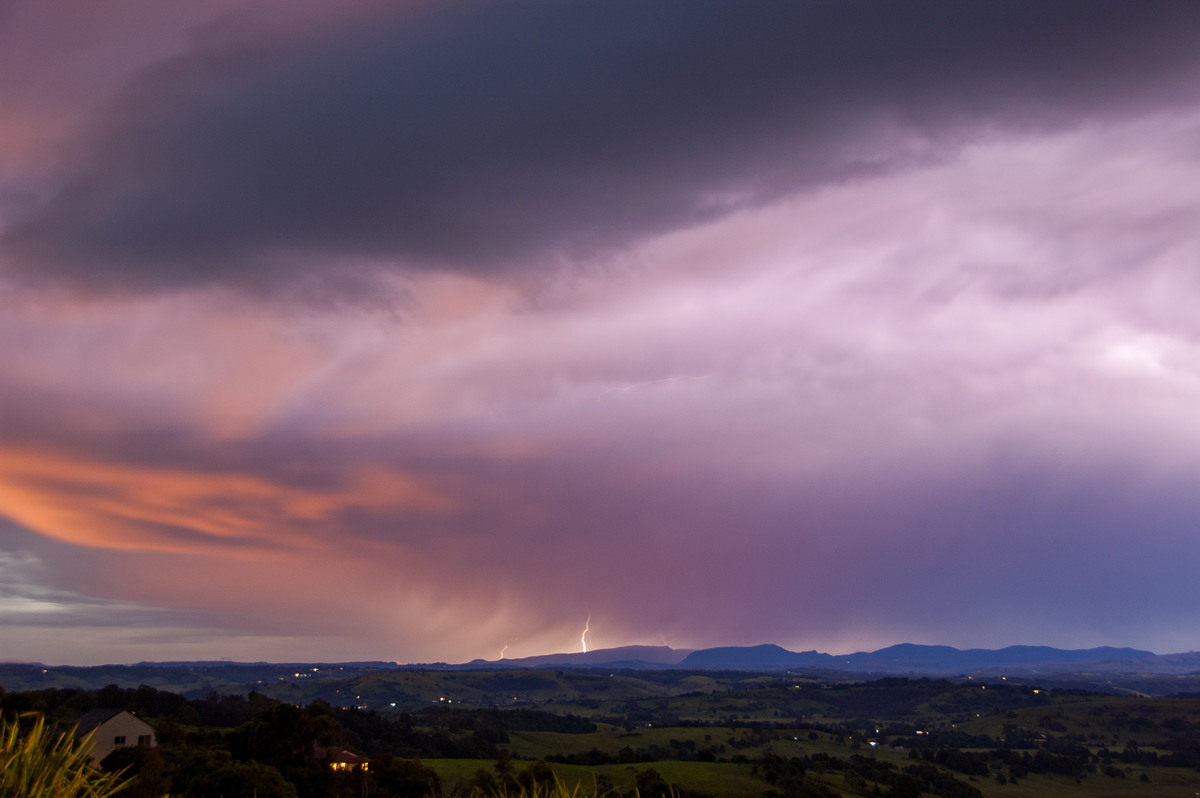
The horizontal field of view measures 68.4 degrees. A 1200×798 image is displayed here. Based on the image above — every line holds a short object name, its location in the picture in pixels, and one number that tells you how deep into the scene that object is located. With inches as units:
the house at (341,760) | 3240.7
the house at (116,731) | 3425.2
